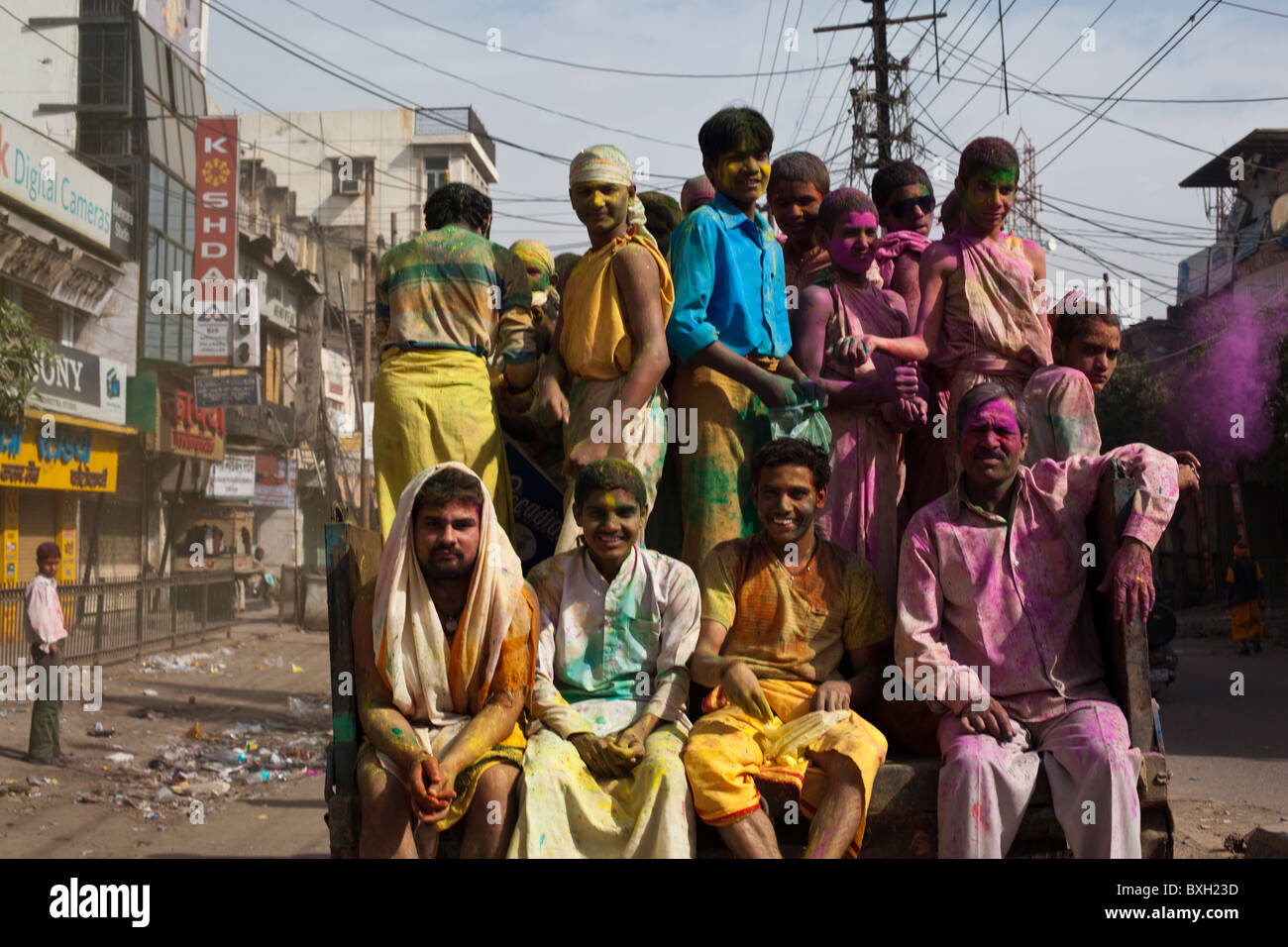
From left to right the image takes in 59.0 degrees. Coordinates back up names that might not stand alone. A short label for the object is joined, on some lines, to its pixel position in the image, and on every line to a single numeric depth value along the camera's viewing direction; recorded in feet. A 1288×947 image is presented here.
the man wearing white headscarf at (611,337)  14.33
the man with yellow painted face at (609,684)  10.86
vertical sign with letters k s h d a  96.78
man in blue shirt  14.65
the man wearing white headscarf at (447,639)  11.23
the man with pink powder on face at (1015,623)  10.85
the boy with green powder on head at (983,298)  14.61
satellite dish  87.16
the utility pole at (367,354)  74.41
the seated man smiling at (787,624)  11.71
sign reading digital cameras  67.21
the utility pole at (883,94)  72.28
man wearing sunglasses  15.87
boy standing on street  34.40
